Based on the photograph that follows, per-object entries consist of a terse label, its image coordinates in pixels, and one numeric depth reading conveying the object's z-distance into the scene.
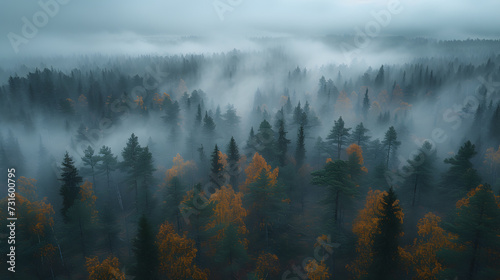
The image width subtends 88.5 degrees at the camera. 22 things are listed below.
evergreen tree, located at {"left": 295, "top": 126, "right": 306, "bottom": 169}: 48.44
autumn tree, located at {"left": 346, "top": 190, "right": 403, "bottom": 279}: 24.27
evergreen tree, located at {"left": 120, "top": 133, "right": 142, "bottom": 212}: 39.97
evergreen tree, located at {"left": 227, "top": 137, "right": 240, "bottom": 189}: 44.00
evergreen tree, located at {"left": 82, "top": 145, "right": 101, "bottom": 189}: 45.84
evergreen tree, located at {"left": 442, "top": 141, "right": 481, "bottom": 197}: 33.78
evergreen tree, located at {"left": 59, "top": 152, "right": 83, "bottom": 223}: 33.38
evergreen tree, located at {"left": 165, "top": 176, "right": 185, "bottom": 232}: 32.03
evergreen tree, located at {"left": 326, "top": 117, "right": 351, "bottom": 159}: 51.88
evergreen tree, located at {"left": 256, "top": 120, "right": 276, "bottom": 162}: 47.82
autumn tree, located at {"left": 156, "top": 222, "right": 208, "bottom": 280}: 24.30
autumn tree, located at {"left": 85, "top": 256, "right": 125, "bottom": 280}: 21.42
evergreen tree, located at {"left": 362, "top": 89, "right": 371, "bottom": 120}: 86.35
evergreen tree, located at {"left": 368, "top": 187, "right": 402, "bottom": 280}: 21.31
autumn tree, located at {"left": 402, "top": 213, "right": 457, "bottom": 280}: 22.64
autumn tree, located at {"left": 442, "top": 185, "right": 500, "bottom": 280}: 19.88
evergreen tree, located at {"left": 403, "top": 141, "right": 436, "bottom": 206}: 38.31
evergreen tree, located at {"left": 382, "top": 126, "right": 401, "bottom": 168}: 50.53
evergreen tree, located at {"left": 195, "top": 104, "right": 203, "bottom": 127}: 71.66
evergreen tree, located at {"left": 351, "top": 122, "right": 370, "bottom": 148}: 54.08
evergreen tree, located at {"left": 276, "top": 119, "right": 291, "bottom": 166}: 47.97
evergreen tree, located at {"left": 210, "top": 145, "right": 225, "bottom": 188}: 40.00
